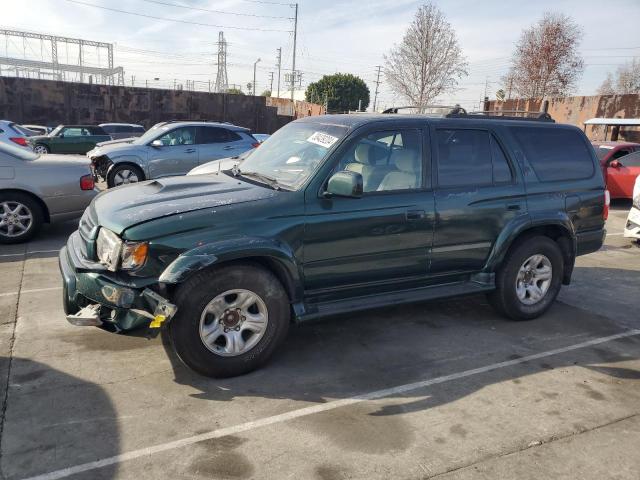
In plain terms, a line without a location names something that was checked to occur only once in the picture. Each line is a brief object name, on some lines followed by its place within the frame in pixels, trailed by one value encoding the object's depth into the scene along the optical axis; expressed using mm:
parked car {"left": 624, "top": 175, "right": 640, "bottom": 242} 8172
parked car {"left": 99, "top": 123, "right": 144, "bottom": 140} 21531
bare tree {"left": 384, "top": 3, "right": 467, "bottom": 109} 29812
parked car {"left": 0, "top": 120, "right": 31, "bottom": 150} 14665
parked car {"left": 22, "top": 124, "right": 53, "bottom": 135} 23133
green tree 58094
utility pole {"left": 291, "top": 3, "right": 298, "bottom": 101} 43062
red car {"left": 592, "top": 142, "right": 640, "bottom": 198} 12055
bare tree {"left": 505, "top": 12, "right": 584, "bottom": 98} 27953
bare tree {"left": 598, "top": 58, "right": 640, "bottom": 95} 42312
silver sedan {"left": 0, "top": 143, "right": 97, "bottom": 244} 7078
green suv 3447
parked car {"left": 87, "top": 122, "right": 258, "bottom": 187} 11359
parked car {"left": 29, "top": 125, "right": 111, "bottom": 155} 18078
